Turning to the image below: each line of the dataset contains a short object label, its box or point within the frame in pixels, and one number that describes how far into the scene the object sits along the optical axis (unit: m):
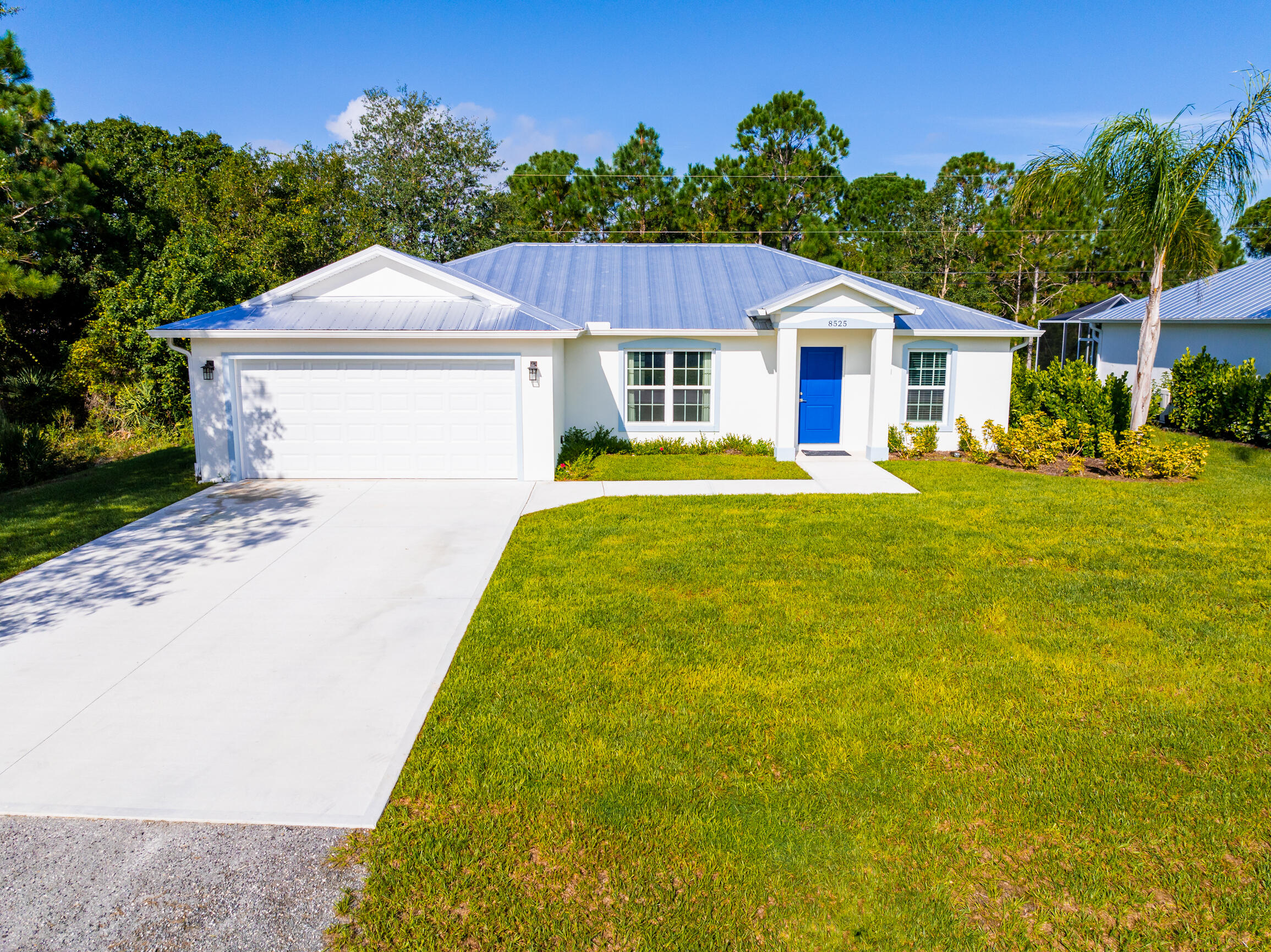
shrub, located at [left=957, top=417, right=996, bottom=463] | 16.42
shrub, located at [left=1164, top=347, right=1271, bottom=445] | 18.02
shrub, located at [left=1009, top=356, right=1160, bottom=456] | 17.81
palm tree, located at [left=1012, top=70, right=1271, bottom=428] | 14.06
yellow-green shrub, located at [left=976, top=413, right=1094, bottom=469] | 15.46
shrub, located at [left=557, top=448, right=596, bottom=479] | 14.59
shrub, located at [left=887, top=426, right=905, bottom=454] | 17.09
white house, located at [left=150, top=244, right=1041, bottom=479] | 14.10
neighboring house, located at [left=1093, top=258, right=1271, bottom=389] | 20.11
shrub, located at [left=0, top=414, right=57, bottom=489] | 14.29
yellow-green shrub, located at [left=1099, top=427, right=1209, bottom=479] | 14.32
